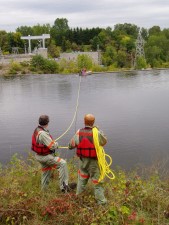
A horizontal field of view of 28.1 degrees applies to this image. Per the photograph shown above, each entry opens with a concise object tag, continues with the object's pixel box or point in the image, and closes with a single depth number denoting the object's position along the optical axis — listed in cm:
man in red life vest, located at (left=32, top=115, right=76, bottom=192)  577
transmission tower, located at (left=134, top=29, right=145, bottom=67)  8646
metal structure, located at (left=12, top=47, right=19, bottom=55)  9176
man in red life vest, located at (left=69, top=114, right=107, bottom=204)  534
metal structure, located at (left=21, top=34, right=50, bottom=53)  8438
